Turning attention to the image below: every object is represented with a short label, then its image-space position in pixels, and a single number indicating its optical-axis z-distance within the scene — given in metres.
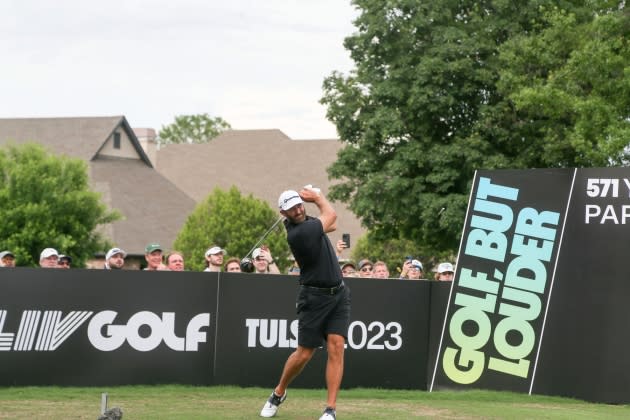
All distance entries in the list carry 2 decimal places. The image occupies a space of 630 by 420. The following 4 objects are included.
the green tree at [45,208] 43.03
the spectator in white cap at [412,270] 15.48
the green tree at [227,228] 51.09
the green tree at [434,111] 37.50
